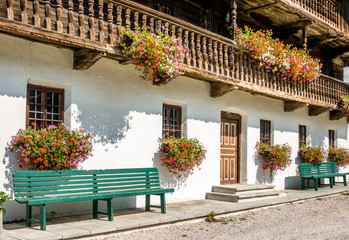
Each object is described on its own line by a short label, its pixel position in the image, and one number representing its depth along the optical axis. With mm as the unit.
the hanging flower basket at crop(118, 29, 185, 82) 8211
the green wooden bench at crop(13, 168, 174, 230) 6797
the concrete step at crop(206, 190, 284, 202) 10872
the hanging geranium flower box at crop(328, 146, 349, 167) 17328
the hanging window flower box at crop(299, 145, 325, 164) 15375
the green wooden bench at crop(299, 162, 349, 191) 14409
